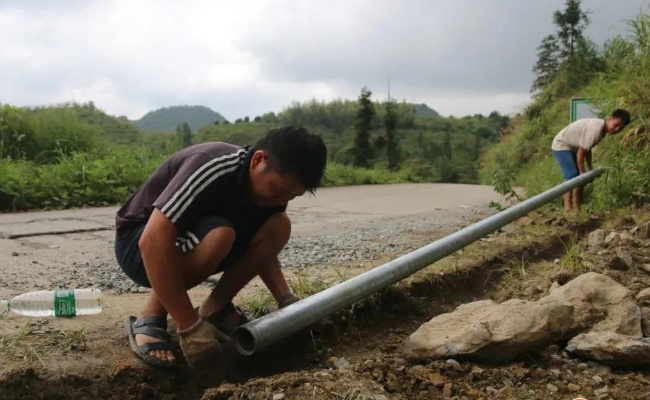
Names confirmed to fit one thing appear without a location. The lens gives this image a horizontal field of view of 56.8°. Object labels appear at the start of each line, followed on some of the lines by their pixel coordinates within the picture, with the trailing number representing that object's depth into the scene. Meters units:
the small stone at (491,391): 1.88
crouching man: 1.98
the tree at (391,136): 21.42
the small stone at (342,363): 2.29
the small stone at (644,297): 2.78
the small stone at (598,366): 2.06
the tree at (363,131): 19.69
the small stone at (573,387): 1.88
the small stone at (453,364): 2.05
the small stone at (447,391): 1.87
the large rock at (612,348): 2.00
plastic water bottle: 2.42
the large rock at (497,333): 2.10
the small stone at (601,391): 1.85
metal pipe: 2.02
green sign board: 7.00
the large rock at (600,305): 2.38
